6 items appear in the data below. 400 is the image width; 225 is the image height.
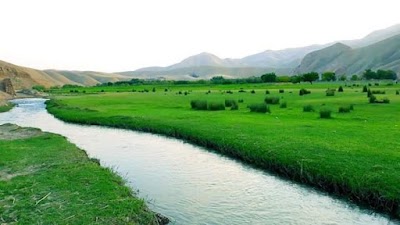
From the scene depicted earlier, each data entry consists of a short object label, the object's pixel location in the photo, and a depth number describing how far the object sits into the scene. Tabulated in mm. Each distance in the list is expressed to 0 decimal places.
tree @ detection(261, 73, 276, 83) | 175875
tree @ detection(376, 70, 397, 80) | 159125
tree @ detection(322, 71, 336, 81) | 180625
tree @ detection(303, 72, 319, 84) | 155375
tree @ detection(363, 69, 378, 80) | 165050
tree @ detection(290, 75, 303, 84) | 162000
